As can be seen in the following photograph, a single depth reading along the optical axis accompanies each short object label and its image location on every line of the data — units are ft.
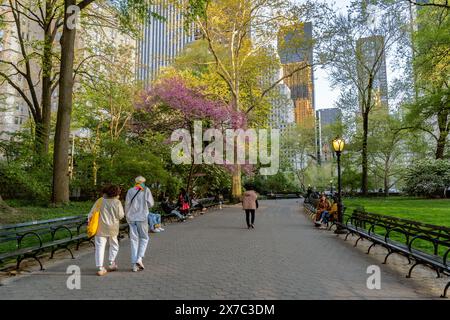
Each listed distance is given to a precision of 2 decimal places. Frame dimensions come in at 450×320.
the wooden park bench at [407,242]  19.45
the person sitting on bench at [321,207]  46.83
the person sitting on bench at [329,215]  45.11
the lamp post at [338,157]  40.65
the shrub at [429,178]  105.91
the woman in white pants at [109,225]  21.15
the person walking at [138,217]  21.99
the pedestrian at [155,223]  41.52
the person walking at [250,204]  44.70
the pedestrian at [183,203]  56.03
